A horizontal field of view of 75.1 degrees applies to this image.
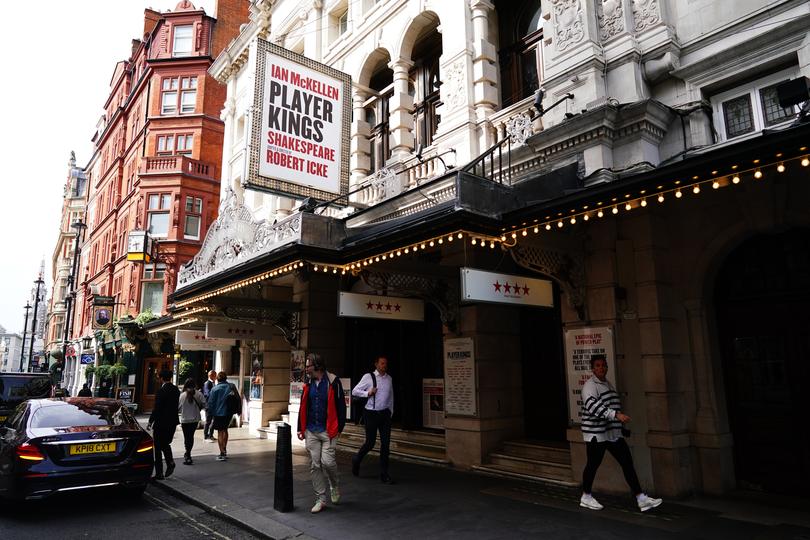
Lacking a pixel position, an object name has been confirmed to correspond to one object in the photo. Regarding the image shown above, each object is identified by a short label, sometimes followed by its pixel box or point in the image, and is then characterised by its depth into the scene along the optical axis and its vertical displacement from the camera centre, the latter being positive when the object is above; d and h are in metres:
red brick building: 30.91 +13.59
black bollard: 7.08 -1.42
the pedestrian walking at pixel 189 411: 11.10 -0.87
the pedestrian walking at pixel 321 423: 7.18 -0.74
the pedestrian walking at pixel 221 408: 11.54 -0.87
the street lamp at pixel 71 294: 36.04 +6.09
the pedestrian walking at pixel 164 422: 9.71 -0.96
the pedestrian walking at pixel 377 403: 8.88 -0.60
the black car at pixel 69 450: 6.84 -1.08
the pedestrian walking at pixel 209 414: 14.07 -1.02
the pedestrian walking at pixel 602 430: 6.69 -0.83
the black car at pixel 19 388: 13.44 -0.45
